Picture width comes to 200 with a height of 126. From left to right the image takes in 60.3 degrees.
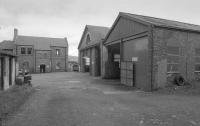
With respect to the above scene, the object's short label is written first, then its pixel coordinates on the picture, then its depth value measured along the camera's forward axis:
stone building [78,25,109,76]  27.36
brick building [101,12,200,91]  13.11
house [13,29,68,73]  42.50
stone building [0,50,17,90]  12.30
